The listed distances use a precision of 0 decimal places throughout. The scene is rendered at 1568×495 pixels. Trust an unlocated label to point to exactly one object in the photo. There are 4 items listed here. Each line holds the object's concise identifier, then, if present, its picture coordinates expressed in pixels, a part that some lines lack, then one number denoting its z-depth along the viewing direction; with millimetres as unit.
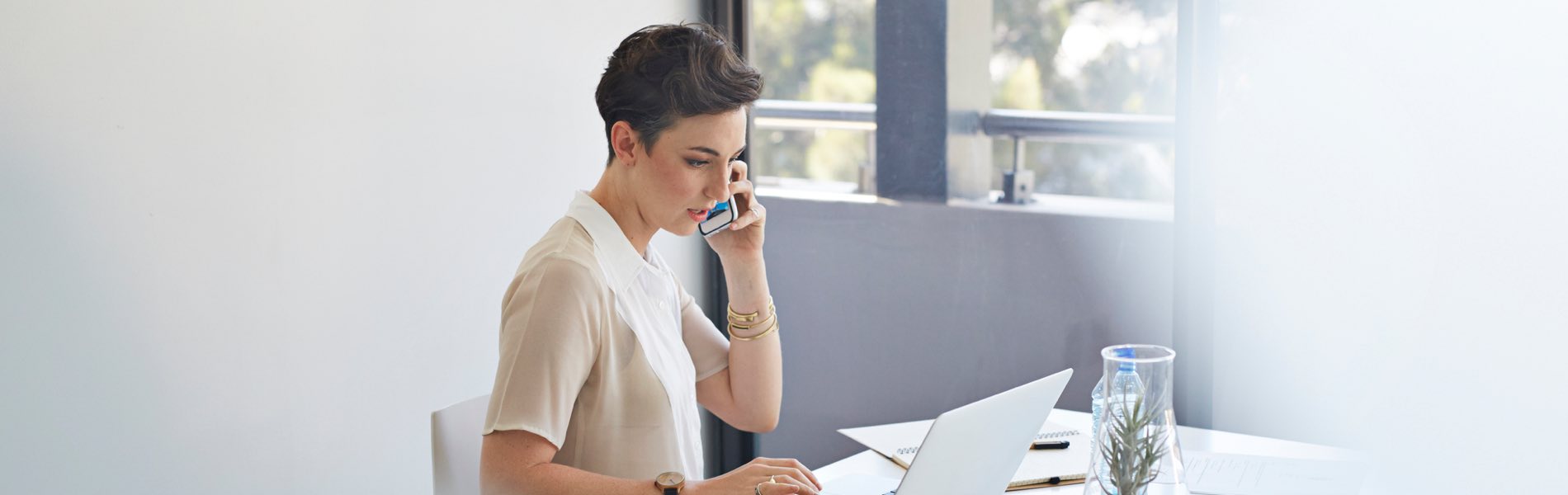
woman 1446
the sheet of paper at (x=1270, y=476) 1631
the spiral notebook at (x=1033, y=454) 1712
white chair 1651
